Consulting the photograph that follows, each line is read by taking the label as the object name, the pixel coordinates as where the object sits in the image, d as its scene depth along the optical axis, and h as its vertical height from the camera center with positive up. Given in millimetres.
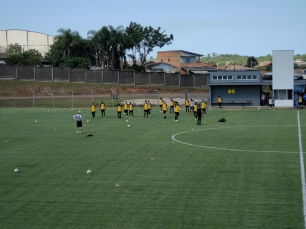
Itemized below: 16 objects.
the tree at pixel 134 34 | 105975 +14544
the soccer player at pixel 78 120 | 32466 -1438
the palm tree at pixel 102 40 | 99188 +12239
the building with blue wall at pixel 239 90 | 58312 +710
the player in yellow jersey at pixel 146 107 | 45375 -925
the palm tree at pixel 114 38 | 99500 +12488
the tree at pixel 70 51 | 100938 +10809
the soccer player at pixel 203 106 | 45306 -927
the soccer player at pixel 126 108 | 46200 -958
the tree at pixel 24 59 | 97062 +8310
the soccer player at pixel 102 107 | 46375 -827
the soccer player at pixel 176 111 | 42031 -1253
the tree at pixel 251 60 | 162625 +11958
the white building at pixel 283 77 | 55531 +2164
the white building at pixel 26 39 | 120812 +15398
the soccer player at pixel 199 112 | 37453 -1227
